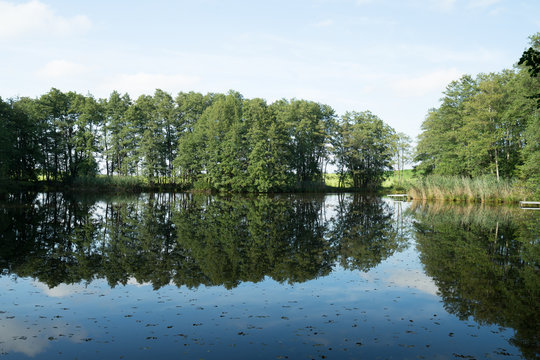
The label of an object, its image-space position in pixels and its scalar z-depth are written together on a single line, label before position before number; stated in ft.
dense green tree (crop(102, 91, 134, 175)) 195.36
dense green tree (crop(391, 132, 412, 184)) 241.41
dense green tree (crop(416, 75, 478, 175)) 159.22
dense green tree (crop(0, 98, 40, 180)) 164.45
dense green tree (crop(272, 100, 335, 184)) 216.54
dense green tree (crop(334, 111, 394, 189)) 230.48
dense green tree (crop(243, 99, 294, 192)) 175.94
